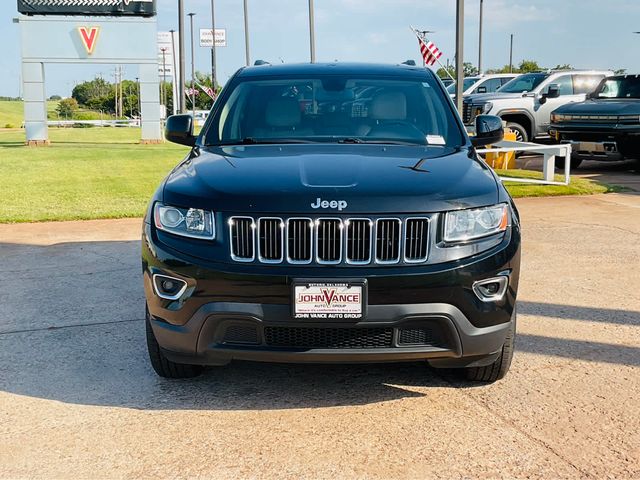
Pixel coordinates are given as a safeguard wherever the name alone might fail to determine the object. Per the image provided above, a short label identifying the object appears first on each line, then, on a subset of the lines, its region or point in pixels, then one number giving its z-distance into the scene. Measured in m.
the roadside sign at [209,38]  57.69
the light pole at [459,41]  12.84
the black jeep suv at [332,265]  3.39
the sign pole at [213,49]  47.71
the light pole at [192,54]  66.88
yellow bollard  14.89
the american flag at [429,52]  22.77
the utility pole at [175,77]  42.12
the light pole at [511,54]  71.74
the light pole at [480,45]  44.72
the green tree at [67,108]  93.50
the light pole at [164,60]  55.44
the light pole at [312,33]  26.81
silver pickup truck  16.75
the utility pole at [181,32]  24.00
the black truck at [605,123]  13.64
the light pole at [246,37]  39.72
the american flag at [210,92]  39.07
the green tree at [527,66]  77.75
